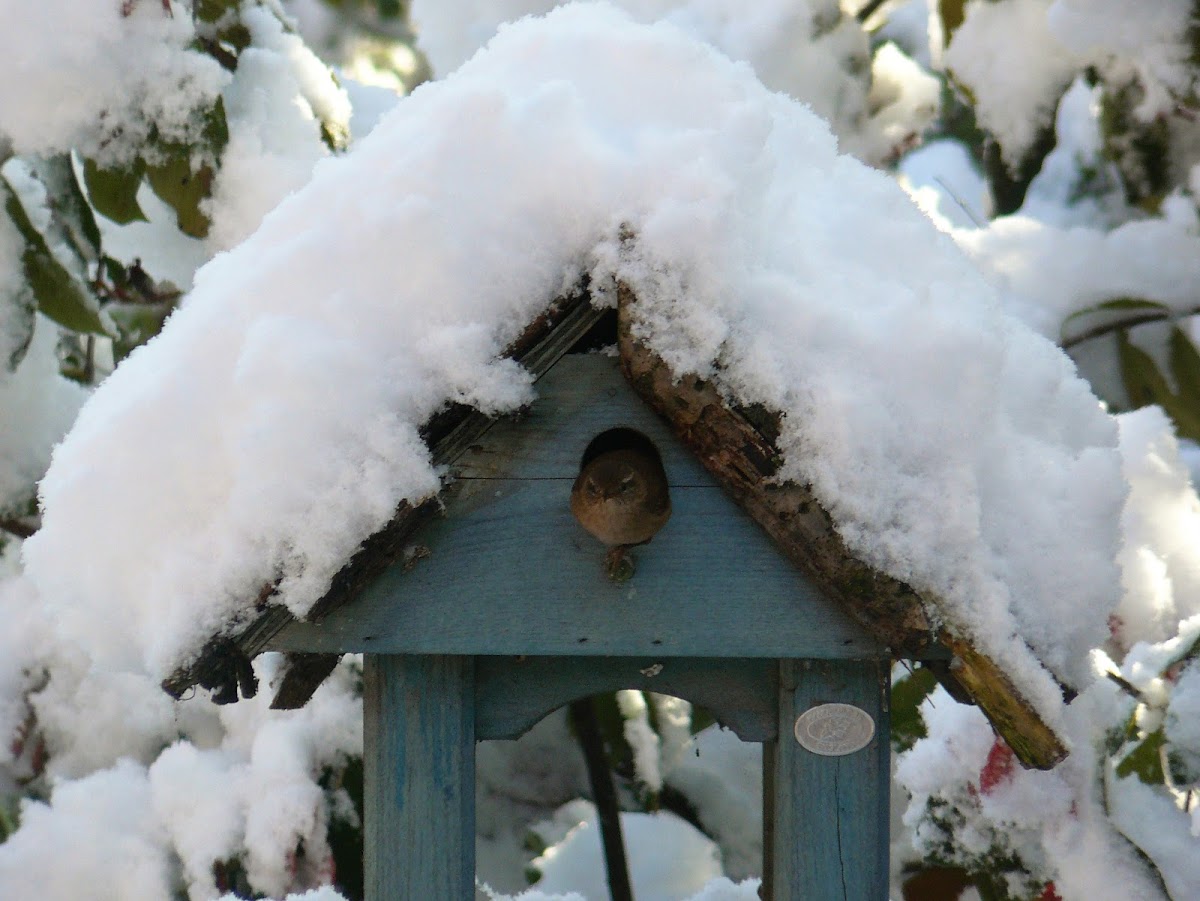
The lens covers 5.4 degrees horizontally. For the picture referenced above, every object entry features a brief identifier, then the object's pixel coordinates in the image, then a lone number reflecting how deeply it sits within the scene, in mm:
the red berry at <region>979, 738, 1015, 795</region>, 5150
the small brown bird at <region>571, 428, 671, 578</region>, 4918
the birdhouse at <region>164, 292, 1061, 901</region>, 4928
